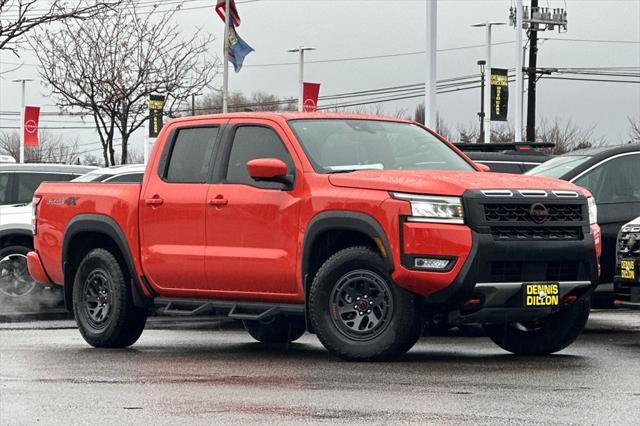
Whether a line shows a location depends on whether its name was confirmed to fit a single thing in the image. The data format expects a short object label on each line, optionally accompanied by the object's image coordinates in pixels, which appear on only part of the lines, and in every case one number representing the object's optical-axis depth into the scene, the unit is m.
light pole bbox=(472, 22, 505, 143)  49.80
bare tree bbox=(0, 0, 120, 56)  24.41
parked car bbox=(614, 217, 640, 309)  12.37
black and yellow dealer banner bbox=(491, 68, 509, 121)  48.25
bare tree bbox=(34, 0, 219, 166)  39.81
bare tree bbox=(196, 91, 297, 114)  101.75
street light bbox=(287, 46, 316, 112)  60.19
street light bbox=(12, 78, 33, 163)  70.12
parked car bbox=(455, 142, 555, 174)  17.11
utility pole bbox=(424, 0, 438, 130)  24.45
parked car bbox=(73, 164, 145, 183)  18.50
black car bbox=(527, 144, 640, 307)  14.22
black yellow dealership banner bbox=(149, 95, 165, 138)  39.05
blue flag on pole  38.38
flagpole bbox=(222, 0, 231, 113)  38.09
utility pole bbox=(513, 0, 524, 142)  39.16
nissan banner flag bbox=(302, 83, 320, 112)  48.57
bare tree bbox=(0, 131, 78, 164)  118.49
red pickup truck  10.95
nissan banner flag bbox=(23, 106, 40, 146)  57.69
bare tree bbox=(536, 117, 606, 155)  89.13
